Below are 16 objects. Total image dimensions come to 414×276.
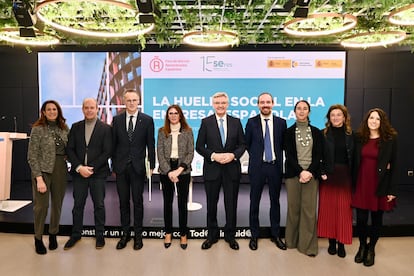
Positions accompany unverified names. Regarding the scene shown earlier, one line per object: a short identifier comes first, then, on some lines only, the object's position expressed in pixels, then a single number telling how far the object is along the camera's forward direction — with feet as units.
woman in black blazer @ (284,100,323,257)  11.53
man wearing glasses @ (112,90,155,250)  11.95
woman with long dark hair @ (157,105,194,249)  11.93
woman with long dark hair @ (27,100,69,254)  11.49
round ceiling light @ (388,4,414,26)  13.01
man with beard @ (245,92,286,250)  12.08
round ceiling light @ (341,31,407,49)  16.41
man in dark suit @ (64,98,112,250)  11.88
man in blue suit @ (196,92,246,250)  12.05
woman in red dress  10.62
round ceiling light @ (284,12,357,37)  14.42
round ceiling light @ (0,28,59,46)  15.56
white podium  16.37
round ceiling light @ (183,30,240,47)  17.02
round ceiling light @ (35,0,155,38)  13.04
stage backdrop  20.84
